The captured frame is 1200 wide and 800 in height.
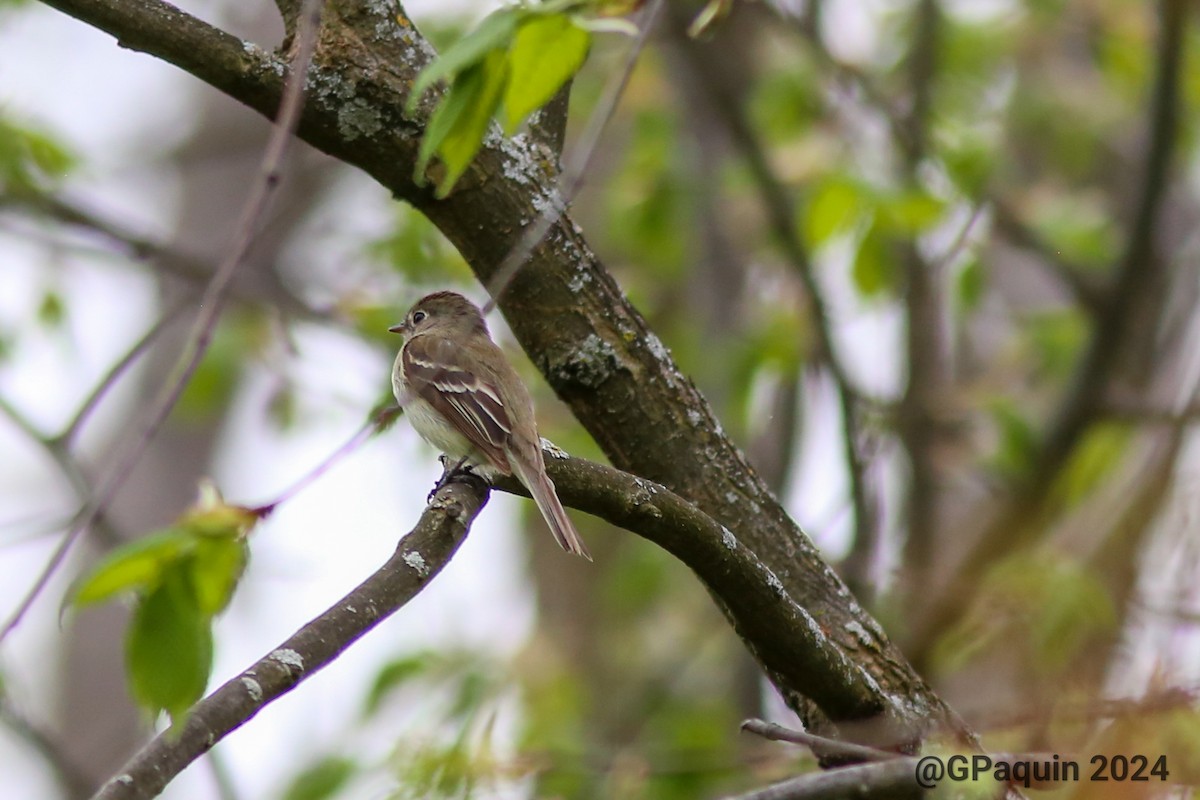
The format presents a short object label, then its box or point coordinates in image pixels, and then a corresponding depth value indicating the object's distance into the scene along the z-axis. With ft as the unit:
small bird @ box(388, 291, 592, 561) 29.22
